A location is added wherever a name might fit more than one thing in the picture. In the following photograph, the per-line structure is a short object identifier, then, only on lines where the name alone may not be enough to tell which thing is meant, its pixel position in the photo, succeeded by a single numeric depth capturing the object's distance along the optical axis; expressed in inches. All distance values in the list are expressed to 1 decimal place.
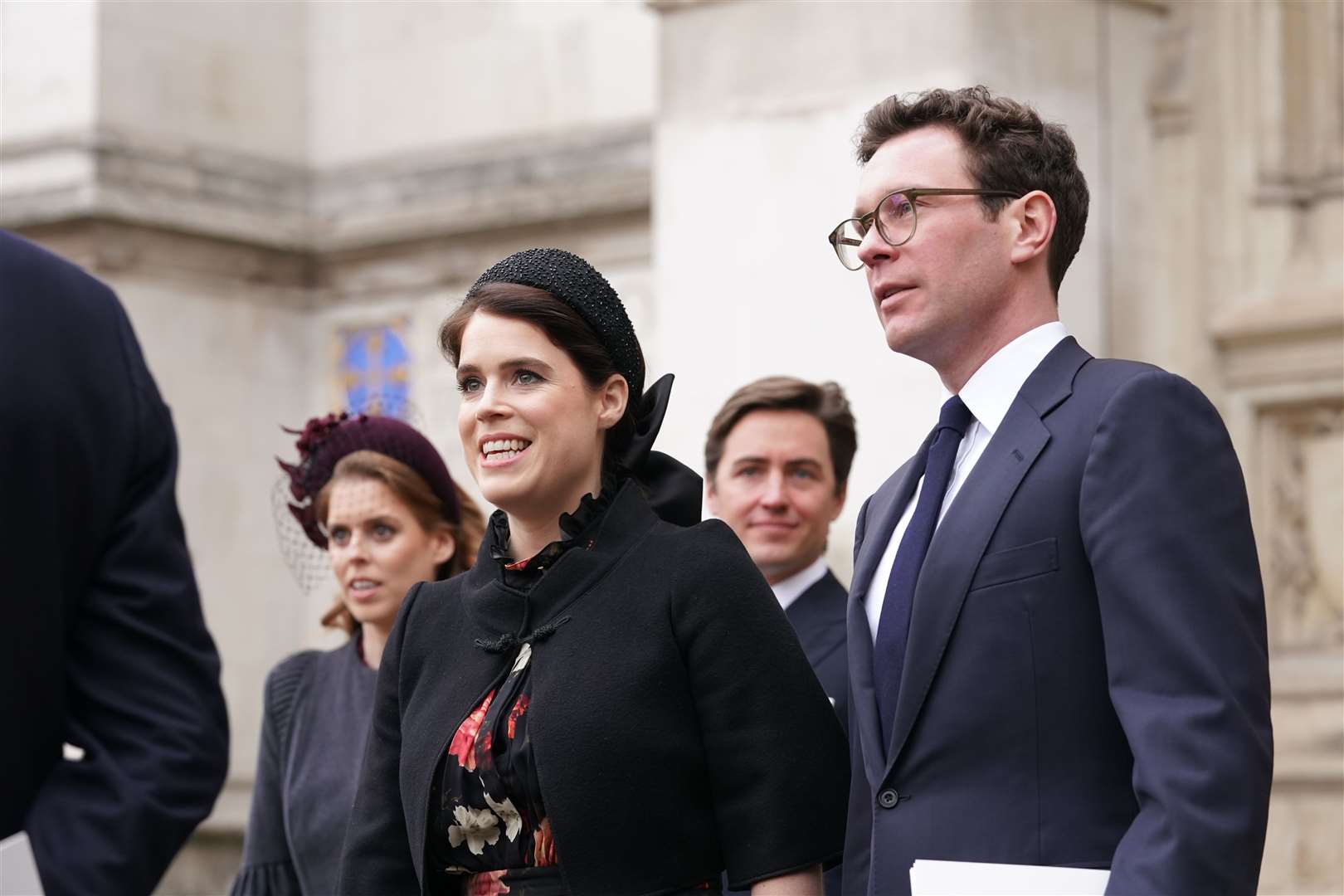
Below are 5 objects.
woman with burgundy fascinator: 330.6
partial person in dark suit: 182.7
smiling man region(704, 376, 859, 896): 340.2
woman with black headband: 225.5
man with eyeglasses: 192.7
